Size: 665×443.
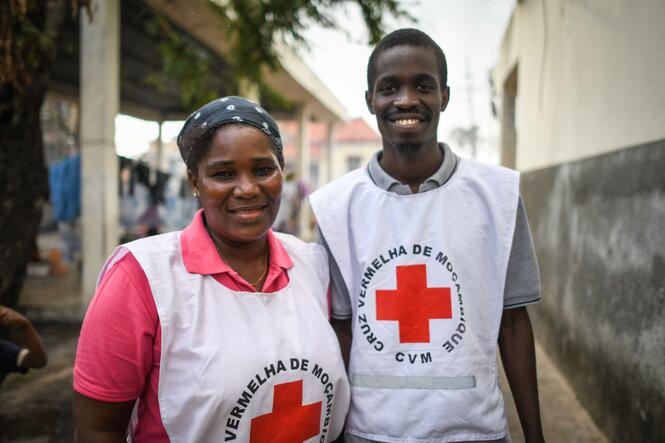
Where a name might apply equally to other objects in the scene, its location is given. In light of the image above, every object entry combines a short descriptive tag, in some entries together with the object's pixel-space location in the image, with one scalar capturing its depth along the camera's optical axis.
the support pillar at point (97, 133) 4.95
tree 3.05
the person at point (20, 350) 2.51
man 1.35
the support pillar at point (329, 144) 15.73
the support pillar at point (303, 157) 12.02
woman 1.18
